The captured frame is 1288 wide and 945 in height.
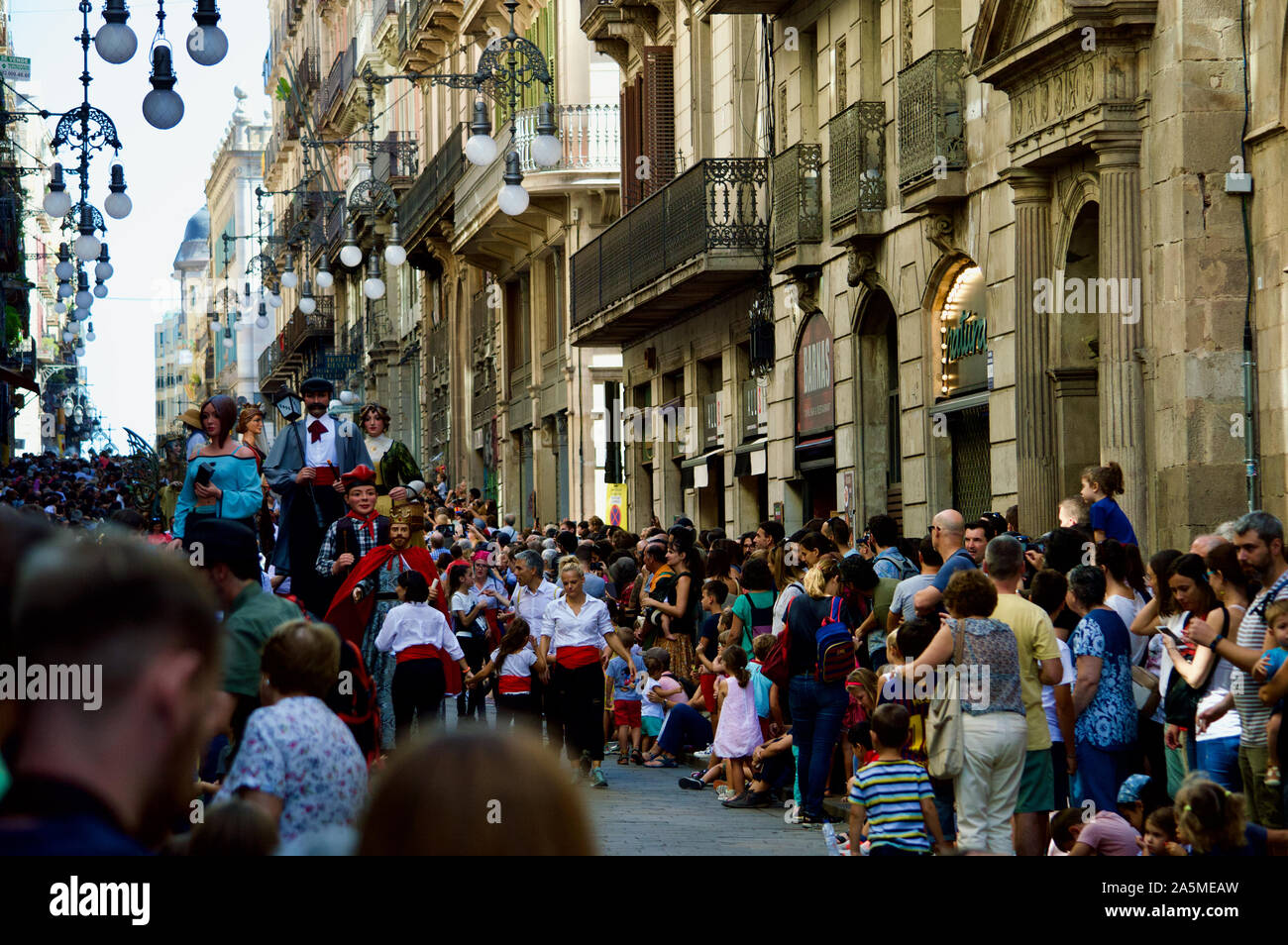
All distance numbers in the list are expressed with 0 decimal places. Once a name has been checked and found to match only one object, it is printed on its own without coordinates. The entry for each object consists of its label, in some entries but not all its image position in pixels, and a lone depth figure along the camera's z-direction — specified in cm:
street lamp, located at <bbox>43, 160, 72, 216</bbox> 2336
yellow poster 3462
